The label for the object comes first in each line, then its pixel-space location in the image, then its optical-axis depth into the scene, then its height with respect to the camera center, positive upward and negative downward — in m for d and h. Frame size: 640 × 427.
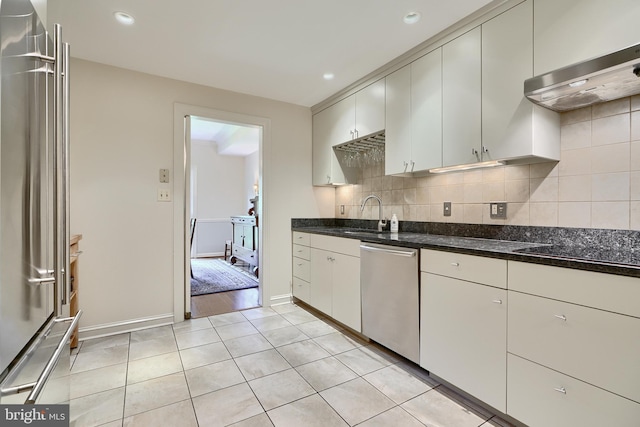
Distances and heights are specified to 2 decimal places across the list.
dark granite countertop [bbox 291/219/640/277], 1.18 -0.19
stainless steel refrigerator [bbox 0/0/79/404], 0.73 +0.01
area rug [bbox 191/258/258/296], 3.94 -1.04
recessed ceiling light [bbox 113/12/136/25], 1.86 +1.26
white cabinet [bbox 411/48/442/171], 2.06 +0.74
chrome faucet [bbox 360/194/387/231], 2.85 -0.02
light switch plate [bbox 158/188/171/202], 2.71 +0.15
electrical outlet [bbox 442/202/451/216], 2.35 +0.02
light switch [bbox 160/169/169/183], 2.72 +0.33
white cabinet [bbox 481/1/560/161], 1.59 +0.65
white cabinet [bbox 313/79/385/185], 2.63 +0.86
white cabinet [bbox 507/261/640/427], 1.07 -0.56
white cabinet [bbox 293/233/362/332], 2.45 -0.64
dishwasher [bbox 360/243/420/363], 1.90 -0.61
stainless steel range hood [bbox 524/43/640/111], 1.19 +0.60
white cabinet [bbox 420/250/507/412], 1.45 -0.64
